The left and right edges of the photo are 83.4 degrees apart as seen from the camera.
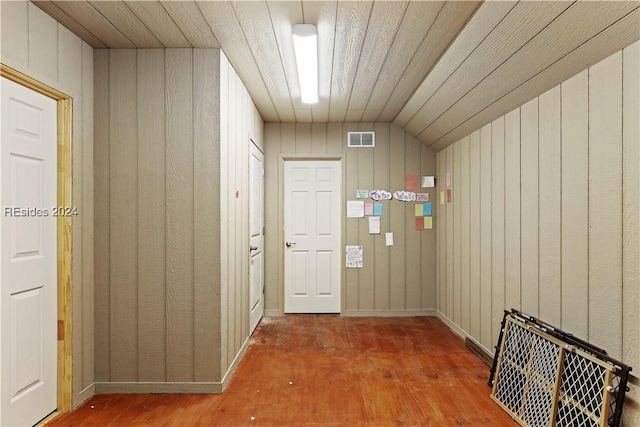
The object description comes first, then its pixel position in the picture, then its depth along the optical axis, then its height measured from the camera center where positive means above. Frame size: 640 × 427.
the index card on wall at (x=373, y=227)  4.59 -0.19
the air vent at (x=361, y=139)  4.61 +0.94
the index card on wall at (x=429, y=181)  4.55 +0.40
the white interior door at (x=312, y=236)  4.69 -0.31
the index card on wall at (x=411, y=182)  4.57 +0.39
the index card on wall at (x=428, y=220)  4.59 -0.11
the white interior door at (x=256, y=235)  3.82 -0.27
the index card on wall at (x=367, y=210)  4.59 +0.03
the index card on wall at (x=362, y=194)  4.59 +0.23
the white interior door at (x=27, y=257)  1.96 -0.27
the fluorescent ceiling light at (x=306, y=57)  2.23 +1.12
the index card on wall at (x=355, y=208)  4.59 +0.05
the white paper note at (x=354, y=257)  4.59 -0.57
